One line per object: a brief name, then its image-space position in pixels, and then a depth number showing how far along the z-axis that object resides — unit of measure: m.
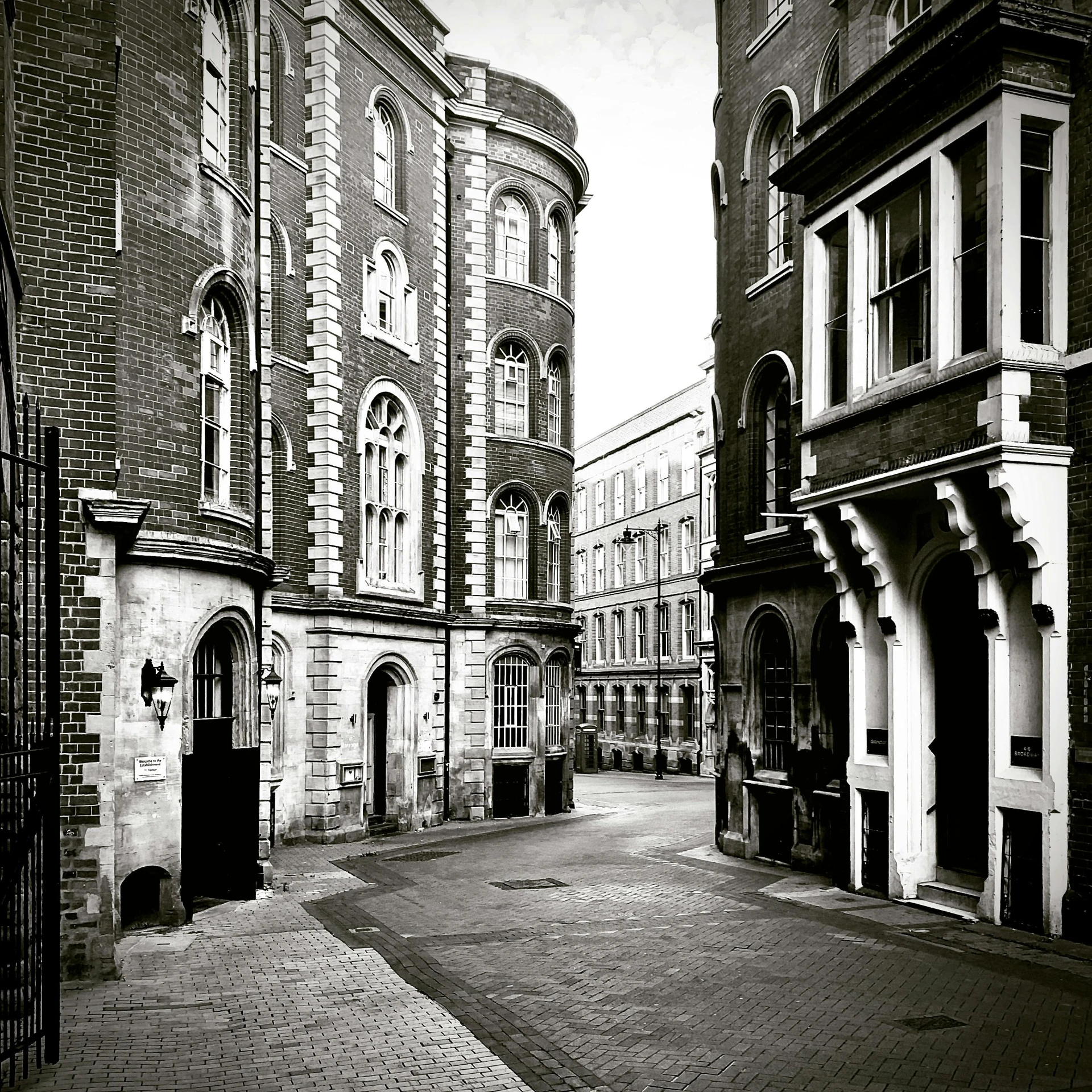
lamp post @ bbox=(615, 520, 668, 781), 53.88
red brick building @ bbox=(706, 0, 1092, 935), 13.48
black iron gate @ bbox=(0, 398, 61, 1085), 7.86
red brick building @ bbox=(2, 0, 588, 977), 12.96
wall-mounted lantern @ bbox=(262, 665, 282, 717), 19.48
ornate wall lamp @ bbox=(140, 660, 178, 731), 14.69
